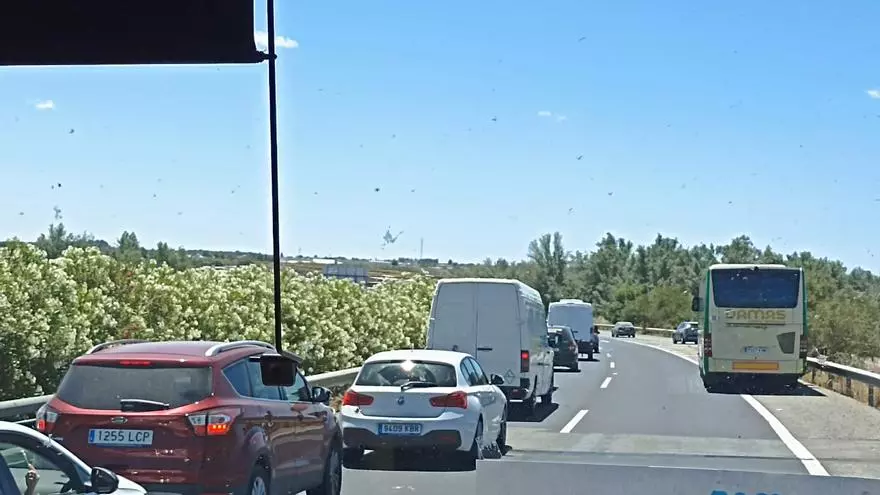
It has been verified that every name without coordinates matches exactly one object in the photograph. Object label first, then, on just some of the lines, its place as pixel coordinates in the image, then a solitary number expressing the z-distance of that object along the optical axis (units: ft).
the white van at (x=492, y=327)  70.64
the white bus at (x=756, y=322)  94.48
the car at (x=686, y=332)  244.44
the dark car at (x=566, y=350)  134.92
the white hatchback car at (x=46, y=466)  19.72
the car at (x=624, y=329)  315.17
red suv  28.19
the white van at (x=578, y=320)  177.78
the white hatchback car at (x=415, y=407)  45.39
